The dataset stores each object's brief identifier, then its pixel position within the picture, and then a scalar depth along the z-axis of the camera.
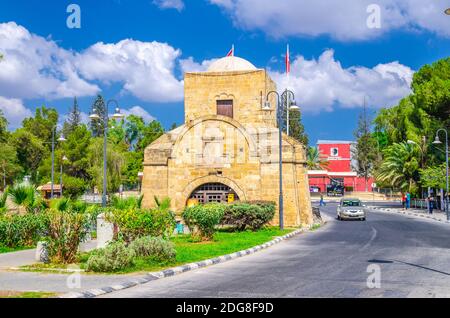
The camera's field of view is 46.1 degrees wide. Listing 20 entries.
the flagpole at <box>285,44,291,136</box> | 51.75
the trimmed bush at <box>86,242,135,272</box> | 12.10
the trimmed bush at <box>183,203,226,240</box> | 19.58
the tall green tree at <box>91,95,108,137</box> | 89.62
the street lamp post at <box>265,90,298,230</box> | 25.44
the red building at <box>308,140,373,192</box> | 88.50
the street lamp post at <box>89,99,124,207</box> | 22.38
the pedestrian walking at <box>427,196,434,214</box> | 43.31
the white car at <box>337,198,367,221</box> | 35.60
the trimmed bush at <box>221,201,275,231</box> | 24.53
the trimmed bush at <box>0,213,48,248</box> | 18.02
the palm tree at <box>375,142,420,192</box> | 54.38
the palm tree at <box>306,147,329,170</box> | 87.00
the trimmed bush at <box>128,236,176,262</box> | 13.55
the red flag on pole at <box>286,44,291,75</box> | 51.75
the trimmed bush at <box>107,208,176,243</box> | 14.94
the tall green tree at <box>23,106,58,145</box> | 75.75
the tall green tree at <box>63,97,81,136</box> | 93.88
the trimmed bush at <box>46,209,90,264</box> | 13.54
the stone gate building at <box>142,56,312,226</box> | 29.30
